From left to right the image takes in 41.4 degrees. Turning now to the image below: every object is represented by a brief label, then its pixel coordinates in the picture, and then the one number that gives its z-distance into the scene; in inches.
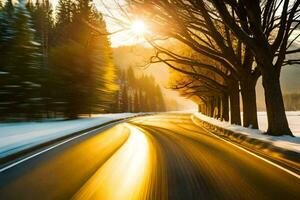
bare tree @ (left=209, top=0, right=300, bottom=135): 558.6
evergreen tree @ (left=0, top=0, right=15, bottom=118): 1077.1
